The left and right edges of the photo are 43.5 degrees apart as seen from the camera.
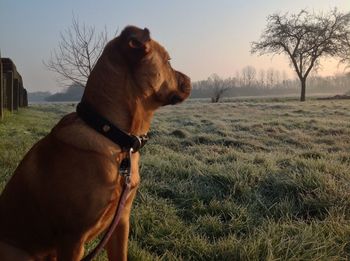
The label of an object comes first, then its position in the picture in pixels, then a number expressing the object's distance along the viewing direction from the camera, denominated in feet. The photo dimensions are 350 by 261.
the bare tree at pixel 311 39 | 127.85
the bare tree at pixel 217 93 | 145.94
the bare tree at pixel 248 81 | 388.88
